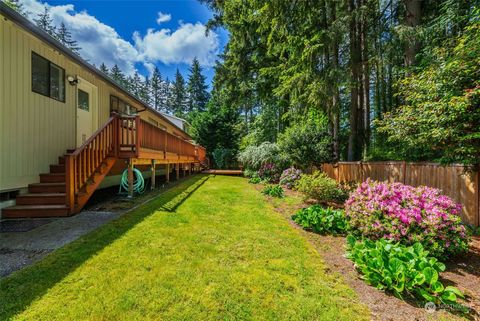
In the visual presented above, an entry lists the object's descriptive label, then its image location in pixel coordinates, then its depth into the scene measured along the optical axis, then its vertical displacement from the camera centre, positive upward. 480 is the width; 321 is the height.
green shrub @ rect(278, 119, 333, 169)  10.91 +0.68
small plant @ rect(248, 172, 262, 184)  13.49 -1.02
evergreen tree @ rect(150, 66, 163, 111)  58.06 +16.97
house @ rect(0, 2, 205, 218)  4.77 +0.82
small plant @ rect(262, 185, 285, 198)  8.84 -1.09
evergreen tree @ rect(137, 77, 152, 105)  56.95 +16.80
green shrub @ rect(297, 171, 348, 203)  7.30 -0.84
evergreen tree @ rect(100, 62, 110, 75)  52.50 +20.47
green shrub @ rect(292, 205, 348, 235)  4.79 -1.19
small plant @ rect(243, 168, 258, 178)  15.60 -0.68
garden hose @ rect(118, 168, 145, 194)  8.16 -0.71
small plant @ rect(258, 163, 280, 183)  13.17 -0.59
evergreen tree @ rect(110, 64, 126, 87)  54.50 +19.71
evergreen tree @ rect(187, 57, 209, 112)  50.84 +15.37
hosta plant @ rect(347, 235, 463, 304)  2.53 -1.23
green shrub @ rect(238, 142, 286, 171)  12.79 +0.31
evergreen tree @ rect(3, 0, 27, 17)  23.35 +15.04
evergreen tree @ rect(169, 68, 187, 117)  54.50 +14.73
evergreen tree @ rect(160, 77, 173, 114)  57.38 +15.75
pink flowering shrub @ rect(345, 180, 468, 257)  3.53 -0.87
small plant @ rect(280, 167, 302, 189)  10.68 -0.69
